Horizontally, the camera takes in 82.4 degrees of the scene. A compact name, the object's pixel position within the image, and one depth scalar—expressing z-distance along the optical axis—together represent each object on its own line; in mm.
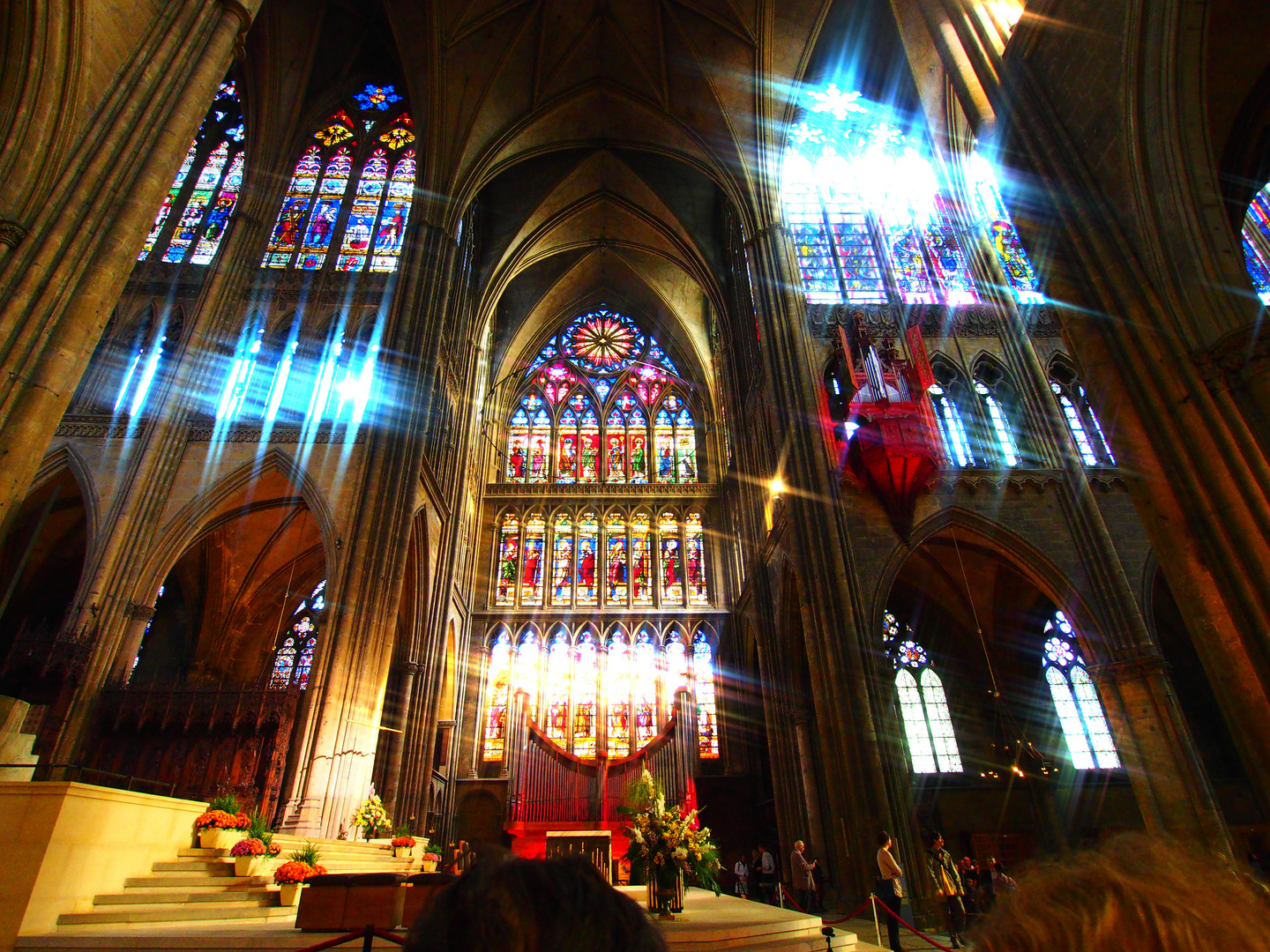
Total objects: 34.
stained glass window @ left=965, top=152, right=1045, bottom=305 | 16344
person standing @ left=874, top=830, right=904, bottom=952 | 7547
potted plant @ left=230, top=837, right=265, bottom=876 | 7633
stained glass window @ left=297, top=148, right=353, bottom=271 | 17797
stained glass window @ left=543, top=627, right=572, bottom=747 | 20356
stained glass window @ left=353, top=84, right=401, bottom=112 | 20594
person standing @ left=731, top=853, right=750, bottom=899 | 14865
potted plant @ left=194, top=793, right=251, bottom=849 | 8016
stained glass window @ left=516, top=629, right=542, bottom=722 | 21094
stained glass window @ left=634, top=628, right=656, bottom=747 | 20438
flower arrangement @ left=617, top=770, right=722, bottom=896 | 6551
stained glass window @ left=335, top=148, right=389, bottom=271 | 17875
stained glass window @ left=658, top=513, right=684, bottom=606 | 22891
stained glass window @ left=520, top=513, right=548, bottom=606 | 22797
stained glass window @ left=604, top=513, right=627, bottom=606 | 22844
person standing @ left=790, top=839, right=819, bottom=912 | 10359
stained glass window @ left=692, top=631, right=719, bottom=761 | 20094
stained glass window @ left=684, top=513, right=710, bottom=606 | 22859
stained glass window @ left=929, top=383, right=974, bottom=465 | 14102
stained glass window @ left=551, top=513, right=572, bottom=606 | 22812
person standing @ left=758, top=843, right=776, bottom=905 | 13453
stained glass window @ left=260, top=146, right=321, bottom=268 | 17703
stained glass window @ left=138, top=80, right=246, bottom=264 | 16922
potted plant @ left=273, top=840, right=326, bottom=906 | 7219
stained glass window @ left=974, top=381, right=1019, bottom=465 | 13945
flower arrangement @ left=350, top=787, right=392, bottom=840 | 11766
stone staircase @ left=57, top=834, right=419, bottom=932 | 5953
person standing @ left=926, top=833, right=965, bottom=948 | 9406
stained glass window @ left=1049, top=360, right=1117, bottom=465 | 13836
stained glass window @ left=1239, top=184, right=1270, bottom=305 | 14273
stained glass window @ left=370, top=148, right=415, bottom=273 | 17922
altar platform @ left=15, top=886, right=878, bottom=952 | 4852
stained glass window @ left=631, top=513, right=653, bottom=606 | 22906
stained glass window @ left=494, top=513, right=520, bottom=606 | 22781
